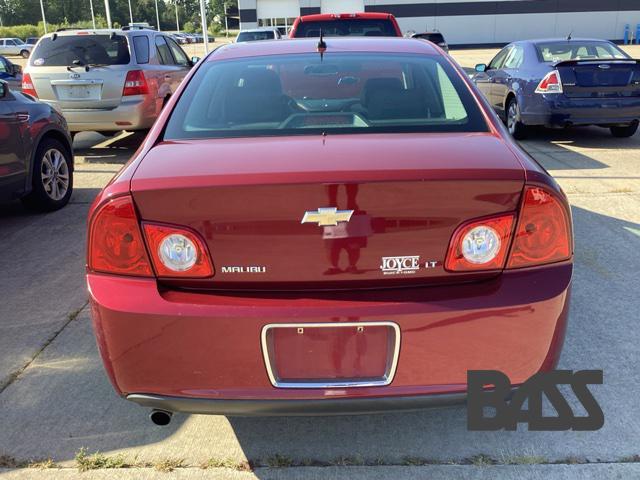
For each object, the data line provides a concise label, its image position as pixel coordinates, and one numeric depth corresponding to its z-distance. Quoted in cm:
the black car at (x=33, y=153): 536
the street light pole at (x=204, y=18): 2356
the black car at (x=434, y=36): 2070
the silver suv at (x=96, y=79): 845
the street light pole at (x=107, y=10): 3509
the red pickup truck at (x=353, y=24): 1013
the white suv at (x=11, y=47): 5103
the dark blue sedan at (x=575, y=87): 854
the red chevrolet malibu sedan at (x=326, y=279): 208
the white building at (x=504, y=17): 4928
